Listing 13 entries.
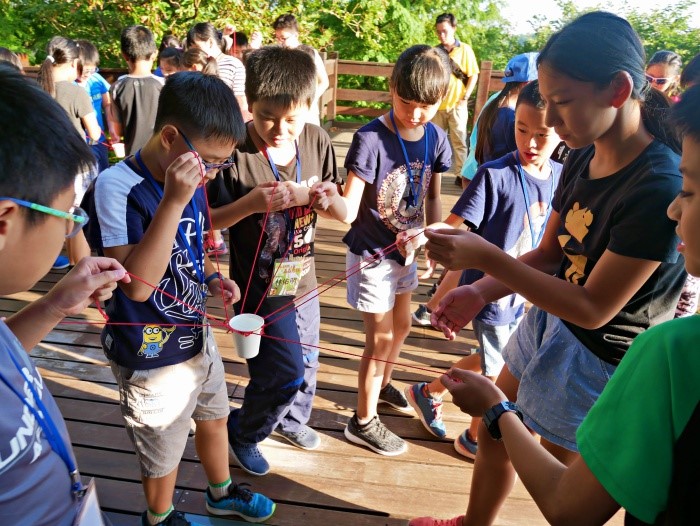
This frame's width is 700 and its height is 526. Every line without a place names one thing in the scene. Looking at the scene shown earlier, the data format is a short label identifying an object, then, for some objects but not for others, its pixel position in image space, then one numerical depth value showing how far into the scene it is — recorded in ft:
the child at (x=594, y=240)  4.56
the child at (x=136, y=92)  14.35
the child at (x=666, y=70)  16.18
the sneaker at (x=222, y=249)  14.64
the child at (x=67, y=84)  13.60
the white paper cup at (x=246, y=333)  5.91
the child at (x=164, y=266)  5.10
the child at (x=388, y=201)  7.54
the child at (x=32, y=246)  3.21
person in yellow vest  21.80
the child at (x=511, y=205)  7.32
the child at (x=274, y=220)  6.66
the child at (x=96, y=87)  15.26
